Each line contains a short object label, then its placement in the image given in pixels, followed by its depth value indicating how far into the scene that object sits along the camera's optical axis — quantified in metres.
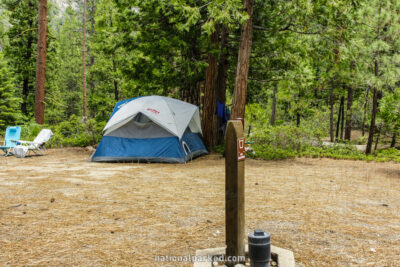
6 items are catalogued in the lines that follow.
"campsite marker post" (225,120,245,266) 2.31
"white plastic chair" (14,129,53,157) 9.76
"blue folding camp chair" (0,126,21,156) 10.71
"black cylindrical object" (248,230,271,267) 2.23
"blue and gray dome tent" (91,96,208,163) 8.72
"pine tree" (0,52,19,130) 19.47
